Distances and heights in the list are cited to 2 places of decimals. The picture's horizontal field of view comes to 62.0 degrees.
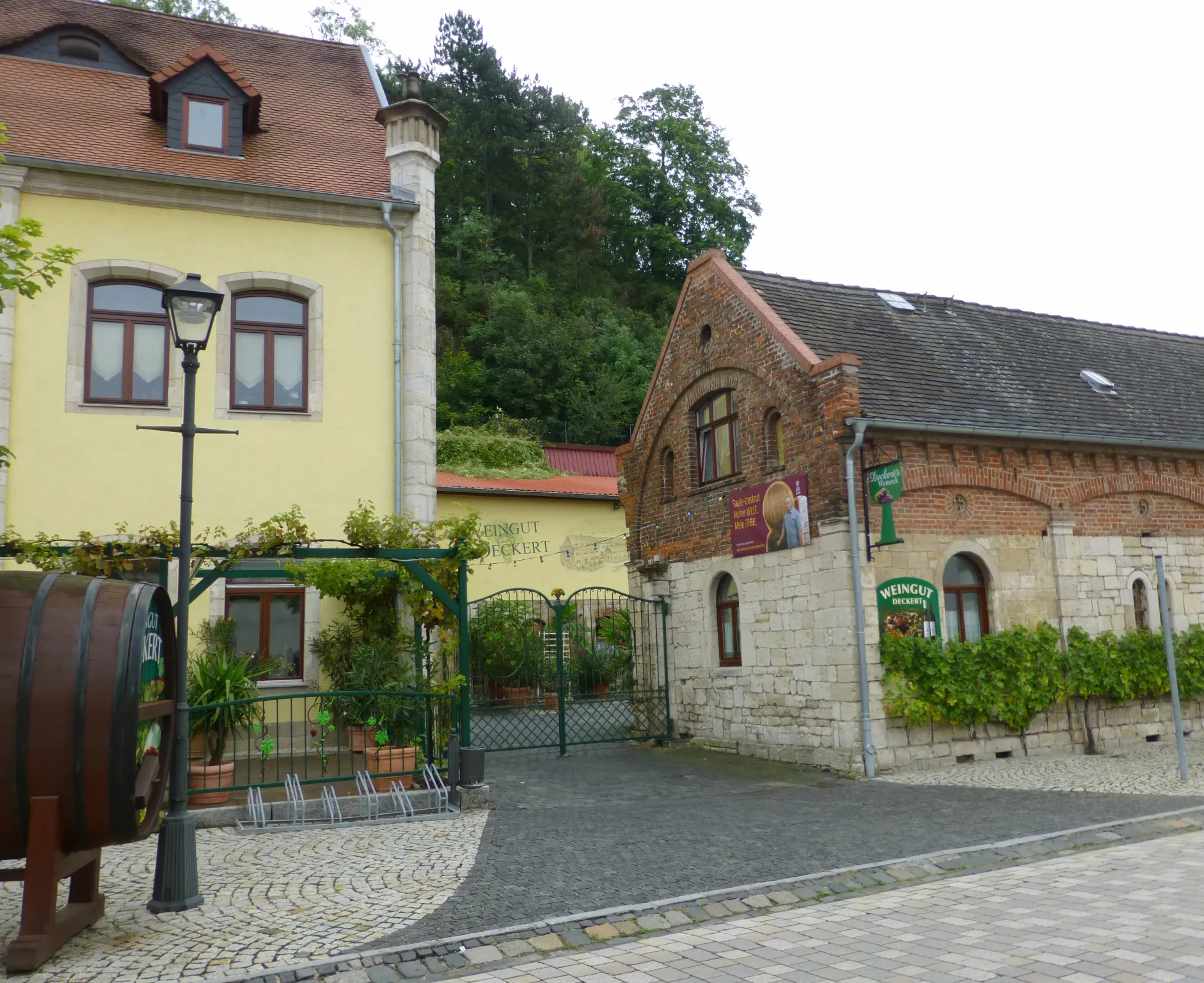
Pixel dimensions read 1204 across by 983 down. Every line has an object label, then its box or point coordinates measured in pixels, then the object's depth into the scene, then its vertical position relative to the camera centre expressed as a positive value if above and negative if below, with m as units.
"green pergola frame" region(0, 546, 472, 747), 9.27 +0.90
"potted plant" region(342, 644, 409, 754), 10.86 -0.28
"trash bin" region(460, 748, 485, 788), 10.16 -1.13
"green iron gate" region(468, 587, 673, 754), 16.28 -0.48
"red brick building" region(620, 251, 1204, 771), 12.95 +2.09
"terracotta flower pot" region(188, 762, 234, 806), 9.55 -1.10
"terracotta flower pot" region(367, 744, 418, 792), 10.29 -1.05
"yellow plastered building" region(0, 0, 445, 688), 12.22 +4.48
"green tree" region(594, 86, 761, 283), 42.72 +19.41
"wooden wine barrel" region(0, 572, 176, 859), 5.18 -0.19
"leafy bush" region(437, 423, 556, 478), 27.84 +5.56
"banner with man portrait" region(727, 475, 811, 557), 13.59 +1.79
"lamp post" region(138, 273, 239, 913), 6.32 +0.11
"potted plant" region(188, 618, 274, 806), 9.60 -0.48
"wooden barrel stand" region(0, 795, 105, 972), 5.12 -1.13
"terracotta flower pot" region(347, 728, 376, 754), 10.68 -0.85
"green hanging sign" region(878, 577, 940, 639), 12.77 +0.39
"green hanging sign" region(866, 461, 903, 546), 12.27 +1.86
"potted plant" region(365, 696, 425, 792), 10.29 -0.91
